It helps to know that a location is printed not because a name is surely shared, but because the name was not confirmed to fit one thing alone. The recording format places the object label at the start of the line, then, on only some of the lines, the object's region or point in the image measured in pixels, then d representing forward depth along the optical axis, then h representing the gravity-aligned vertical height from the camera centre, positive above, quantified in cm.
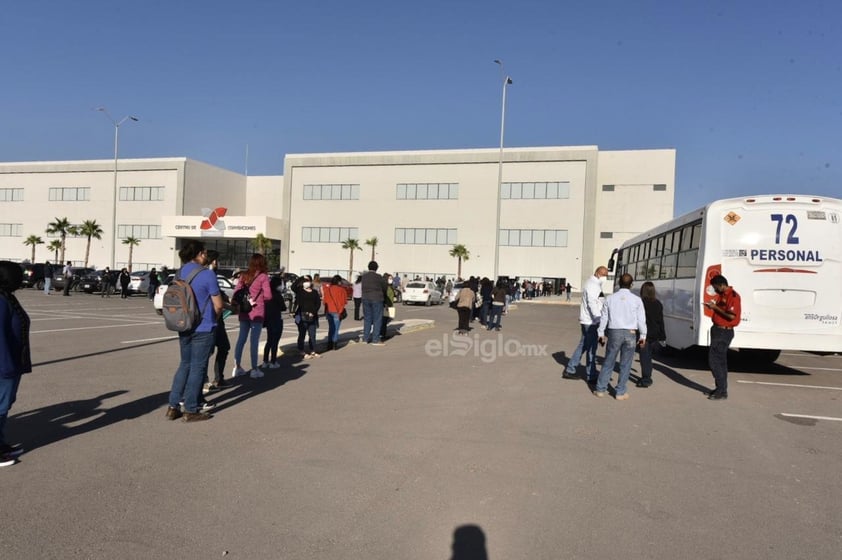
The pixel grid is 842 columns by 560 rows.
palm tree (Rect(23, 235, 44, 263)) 7106 +189
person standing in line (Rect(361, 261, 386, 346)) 1325 -66
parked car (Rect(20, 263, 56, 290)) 3654 -108
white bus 1064 +44
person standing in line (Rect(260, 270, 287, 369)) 984 -92
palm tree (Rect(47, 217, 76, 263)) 6498 +329
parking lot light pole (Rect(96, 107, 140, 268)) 4653 +1021
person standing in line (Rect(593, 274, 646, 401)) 850 -62
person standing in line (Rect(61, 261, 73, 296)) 3234 -107
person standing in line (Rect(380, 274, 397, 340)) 1451 -80
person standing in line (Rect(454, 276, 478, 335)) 1753 -84
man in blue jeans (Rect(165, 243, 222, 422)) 638 -83
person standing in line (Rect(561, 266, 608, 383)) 985 -64
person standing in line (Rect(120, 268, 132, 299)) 3294 -121
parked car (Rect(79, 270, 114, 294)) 3612 -140
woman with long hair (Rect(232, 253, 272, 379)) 925 -41
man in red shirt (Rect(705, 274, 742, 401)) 877 -57
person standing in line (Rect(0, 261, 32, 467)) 494 -73
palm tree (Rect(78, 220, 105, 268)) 6675 +320
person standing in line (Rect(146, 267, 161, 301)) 3080 -102
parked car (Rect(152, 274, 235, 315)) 2023 -87
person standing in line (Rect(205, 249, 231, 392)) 827 -124
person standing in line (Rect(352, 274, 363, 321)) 2012 -82
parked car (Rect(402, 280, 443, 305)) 3578 -107
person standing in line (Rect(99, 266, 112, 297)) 3341 -128
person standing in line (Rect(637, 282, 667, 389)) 1014 -51
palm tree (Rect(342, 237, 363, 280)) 6415 +281
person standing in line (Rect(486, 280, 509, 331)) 1942 -78
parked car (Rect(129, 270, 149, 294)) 3562 -128
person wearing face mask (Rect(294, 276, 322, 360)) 1159 -75
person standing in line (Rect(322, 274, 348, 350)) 1255 -67
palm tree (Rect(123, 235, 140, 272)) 6950 +227
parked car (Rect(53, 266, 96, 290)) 3544 -104
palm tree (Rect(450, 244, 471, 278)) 6106 +246
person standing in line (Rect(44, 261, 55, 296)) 3203 -100
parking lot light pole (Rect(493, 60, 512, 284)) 3865 +1021
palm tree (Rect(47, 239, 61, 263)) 6988 +133
